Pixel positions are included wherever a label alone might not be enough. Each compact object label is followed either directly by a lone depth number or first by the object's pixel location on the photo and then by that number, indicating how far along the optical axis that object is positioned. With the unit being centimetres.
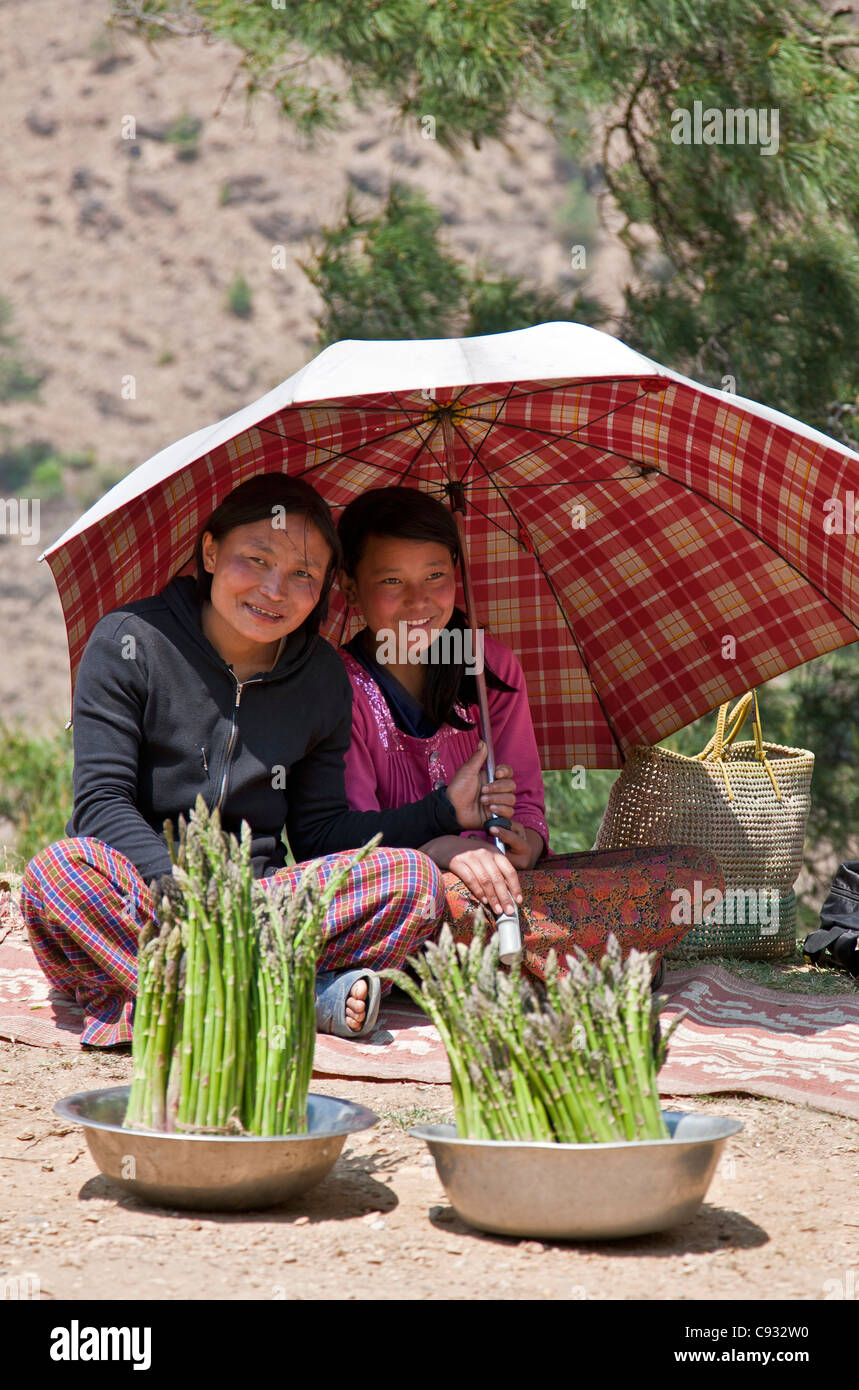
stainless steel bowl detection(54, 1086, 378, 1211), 432
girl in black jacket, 629
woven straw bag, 901
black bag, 859
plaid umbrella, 630
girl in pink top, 721
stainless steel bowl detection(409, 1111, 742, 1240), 409
